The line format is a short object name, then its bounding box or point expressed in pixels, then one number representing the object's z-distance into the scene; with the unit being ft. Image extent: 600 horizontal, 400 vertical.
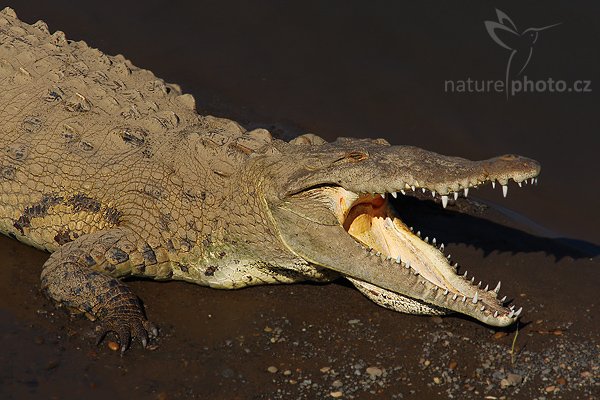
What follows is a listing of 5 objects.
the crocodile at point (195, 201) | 36.06
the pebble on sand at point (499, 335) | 37.73
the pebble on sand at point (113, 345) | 35.45
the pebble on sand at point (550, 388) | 35.17
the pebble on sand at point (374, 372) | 35.37
